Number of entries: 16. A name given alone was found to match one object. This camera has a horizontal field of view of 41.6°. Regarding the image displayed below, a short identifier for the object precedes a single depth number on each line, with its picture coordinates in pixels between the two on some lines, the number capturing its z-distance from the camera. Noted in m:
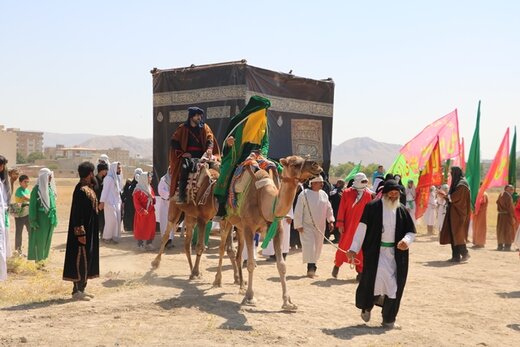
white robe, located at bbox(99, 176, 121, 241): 14.93
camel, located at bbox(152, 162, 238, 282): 10.58
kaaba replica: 14.70
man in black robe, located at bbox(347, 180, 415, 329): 7.29
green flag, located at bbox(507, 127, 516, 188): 17.52
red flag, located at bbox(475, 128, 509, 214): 17.05
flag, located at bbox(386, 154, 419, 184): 19.86
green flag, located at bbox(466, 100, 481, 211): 16.89
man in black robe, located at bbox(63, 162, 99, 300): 8.24
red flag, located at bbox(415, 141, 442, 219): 18.53
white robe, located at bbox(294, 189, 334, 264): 11.13
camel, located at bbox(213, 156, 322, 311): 7.77
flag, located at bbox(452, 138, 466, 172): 21.31
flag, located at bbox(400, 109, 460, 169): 19.45
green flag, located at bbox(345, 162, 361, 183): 18.30
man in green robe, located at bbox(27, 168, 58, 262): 10.88
